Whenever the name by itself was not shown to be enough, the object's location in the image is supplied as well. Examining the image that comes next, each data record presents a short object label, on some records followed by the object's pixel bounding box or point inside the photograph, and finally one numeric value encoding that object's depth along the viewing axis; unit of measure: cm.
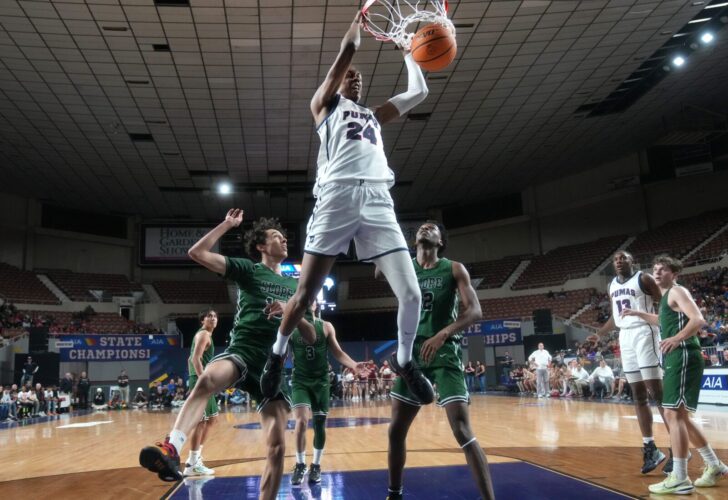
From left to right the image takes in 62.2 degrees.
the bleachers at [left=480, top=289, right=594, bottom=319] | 2569
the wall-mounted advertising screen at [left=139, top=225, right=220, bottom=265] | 3125
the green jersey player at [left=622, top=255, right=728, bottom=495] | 495
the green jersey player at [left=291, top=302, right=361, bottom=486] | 624
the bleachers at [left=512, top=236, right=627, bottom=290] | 2728
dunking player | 331
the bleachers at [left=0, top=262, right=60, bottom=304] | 2512
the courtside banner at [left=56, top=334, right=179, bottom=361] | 2092
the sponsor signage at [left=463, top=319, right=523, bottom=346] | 2291
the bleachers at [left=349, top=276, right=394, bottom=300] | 3105
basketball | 434
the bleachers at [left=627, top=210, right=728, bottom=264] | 2372
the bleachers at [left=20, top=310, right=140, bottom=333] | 2388
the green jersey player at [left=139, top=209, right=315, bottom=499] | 353
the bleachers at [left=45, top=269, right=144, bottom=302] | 2816
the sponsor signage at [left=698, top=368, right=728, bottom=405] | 1279
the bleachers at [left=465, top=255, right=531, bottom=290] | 3028
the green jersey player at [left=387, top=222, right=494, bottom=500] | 390
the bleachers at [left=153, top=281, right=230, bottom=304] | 3067
